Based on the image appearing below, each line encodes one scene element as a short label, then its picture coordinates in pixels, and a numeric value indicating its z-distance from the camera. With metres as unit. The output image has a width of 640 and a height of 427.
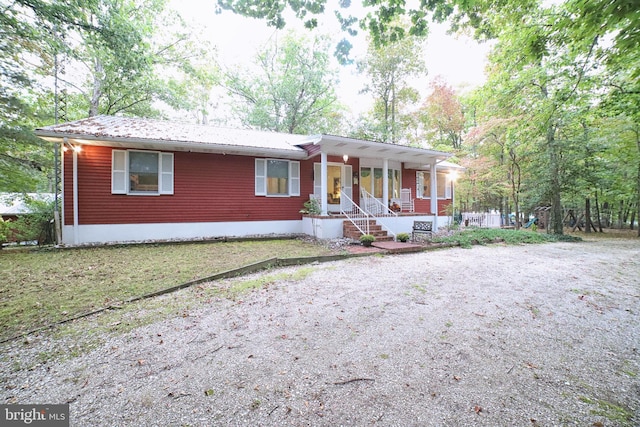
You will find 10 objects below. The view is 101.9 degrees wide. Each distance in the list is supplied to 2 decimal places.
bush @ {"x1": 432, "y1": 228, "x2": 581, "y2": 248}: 9.61
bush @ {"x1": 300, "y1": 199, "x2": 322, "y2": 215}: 10.57
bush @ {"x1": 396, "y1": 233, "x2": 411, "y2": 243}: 9.20
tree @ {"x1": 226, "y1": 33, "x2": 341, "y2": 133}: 21.30
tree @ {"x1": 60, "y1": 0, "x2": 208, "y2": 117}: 14.51
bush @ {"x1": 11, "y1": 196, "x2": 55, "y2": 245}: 8.15
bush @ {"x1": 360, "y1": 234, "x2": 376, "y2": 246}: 8.65
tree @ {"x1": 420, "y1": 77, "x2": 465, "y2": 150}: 24.12
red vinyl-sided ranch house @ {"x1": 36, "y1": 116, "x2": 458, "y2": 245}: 8.37
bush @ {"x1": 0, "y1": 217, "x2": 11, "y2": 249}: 7.25
